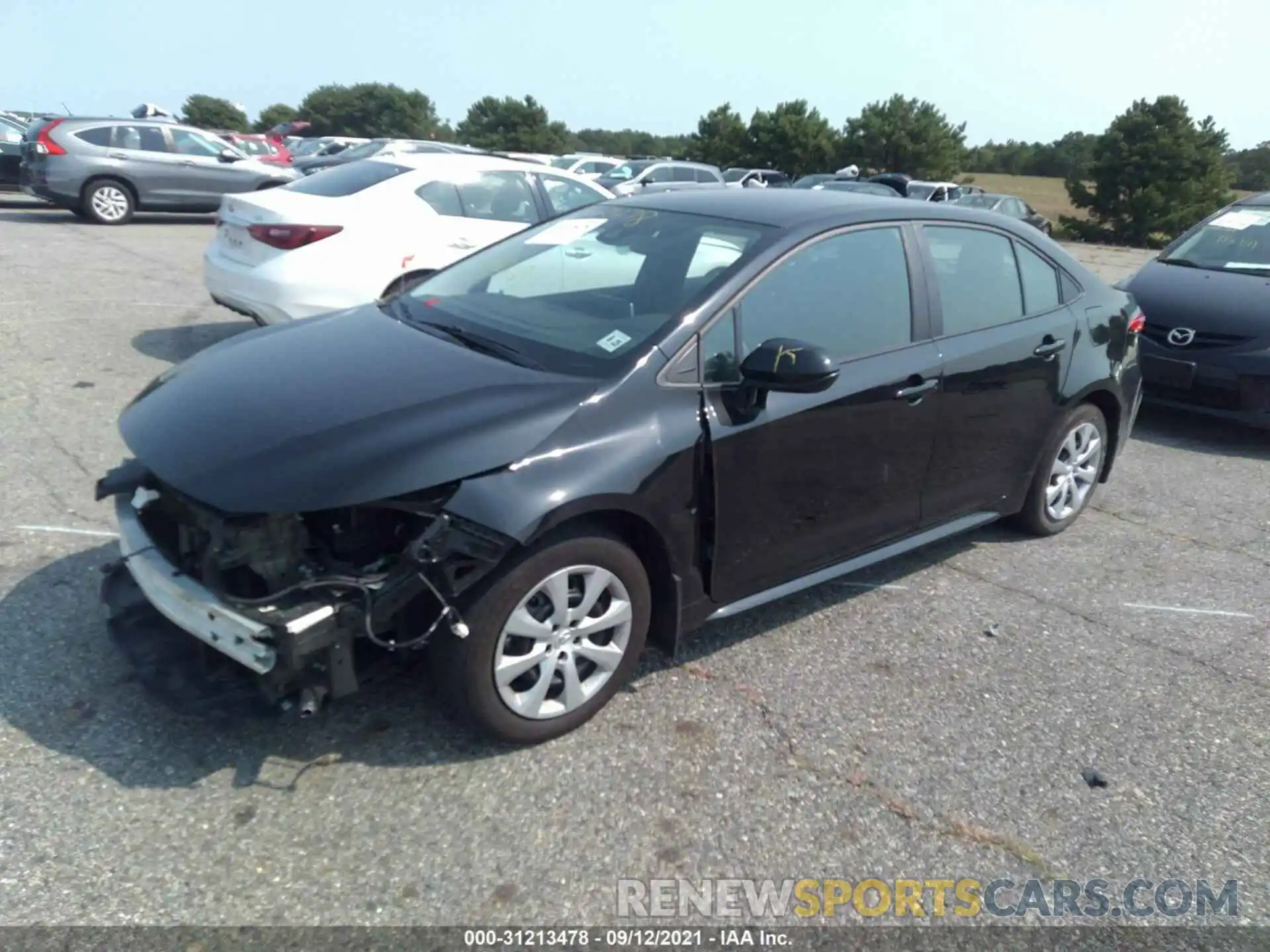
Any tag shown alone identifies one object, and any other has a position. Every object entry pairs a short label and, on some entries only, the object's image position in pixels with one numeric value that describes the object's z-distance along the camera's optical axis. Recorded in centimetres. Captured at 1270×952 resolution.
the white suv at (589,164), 2470
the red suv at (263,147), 2137
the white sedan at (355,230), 701
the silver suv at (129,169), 1451
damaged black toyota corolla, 290
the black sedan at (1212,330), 701
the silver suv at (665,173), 2295
